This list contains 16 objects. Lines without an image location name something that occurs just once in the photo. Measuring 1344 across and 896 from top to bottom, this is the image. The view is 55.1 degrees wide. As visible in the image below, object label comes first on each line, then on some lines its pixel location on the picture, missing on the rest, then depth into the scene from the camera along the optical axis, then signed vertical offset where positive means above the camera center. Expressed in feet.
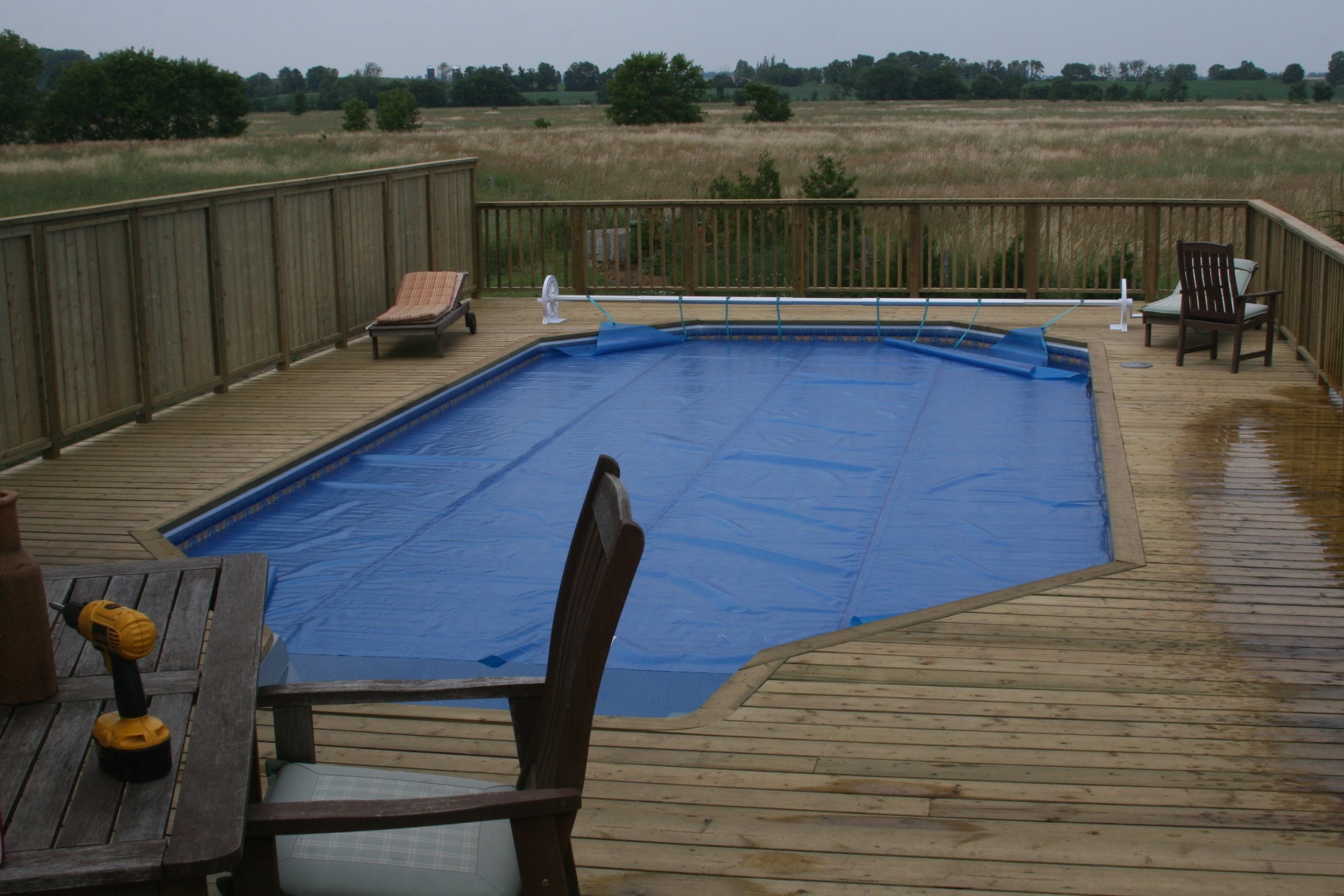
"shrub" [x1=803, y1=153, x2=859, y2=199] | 48.29 +1.01
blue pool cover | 17.42 -5.16
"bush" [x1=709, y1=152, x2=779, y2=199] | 50.08 +1.01
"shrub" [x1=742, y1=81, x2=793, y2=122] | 178.81 +14.75
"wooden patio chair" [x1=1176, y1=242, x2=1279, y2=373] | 28.27 -2.08
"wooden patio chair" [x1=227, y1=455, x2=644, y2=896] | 6.19 -2.90
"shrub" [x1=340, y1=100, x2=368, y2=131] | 169.99 +13.24
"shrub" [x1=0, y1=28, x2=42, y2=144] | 201.36 +22.28
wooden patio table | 5.30 -2.53
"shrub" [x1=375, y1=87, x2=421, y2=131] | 163.63 +13.53
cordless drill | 5.79 -2.17
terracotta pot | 6.35 -1.99
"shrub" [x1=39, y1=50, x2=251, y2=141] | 192.44 +17.71
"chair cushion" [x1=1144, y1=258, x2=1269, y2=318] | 30.63 -2.36
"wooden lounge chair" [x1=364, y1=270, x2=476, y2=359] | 32.50 -2.33
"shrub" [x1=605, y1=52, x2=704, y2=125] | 181.57 +16.74
